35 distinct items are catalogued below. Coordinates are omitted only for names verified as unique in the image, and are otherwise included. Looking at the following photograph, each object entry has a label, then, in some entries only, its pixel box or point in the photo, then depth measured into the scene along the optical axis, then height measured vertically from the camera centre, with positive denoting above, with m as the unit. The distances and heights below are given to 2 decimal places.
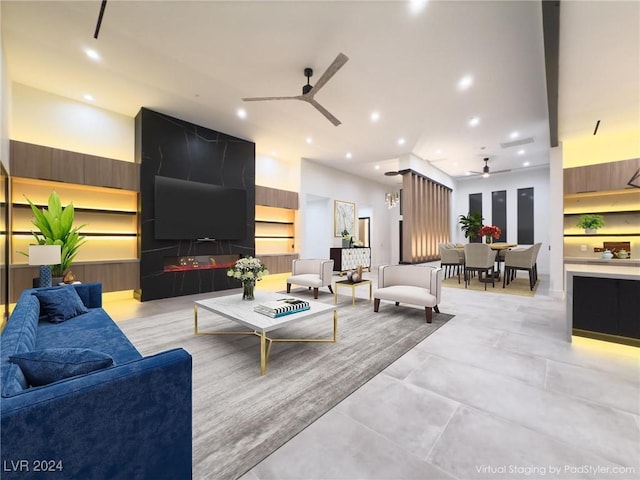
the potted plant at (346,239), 9.32 +0.01
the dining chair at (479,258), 6.21 -0.44
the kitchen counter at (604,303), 2.80 -0.68
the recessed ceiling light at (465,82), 4.06 +2.40
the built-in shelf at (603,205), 5.44 +0.76
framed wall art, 9.20 +0.77
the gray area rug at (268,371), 1.57 -1.15
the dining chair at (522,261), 6.16 -0.49
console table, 8.86 -0.59
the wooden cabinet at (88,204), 4.19 +0.63
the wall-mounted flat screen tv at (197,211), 5.38 +0.62
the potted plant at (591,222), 5.66 +0.35
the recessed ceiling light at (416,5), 2.74 +2.38
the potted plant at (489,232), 6.95 +0.18
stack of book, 2.68 -0.70
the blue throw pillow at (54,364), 1.07 -0.50
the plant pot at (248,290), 3.30 -0.62
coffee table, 2.44 -0.76
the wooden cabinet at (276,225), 7.46 +0.41
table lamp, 3.33 -0.19
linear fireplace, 5.77 -0.53
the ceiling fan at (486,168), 8.12 +2.15
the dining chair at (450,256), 7.36 -0.45
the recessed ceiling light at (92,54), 3.57 +2.46
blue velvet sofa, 0.84 -0.64
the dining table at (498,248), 6.81 -0.22
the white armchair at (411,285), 3.78 -0.73
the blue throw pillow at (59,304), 2.57 -0.63
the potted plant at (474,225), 7.63 +0.40
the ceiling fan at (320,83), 3.02 +1.97
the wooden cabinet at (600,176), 5.30 +1.28
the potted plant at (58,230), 3.91 +0.13
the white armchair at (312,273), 5.22 -0.70
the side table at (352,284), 4.69 -0.77
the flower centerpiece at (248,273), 3.30 -0.41
